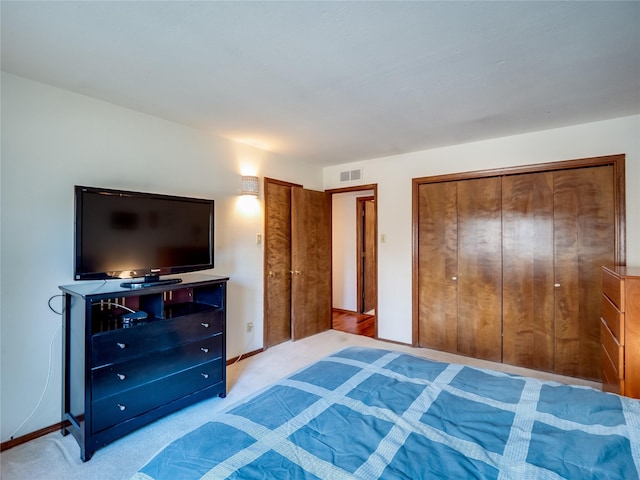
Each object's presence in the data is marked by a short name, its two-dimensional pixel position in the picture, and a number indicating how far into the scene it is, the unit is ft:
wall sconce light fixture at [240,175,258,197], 11.29
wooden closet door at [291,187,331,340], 13.52
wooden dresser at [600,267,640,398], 6.48
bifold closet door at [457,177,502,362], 11.18
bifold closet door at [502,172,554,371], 10.33
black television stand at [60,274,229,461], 6.36
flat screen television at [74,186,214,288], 6.81
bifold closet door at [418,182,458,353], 12.07
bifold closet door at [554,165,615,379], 9.54
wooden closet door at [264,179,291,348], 12.59
